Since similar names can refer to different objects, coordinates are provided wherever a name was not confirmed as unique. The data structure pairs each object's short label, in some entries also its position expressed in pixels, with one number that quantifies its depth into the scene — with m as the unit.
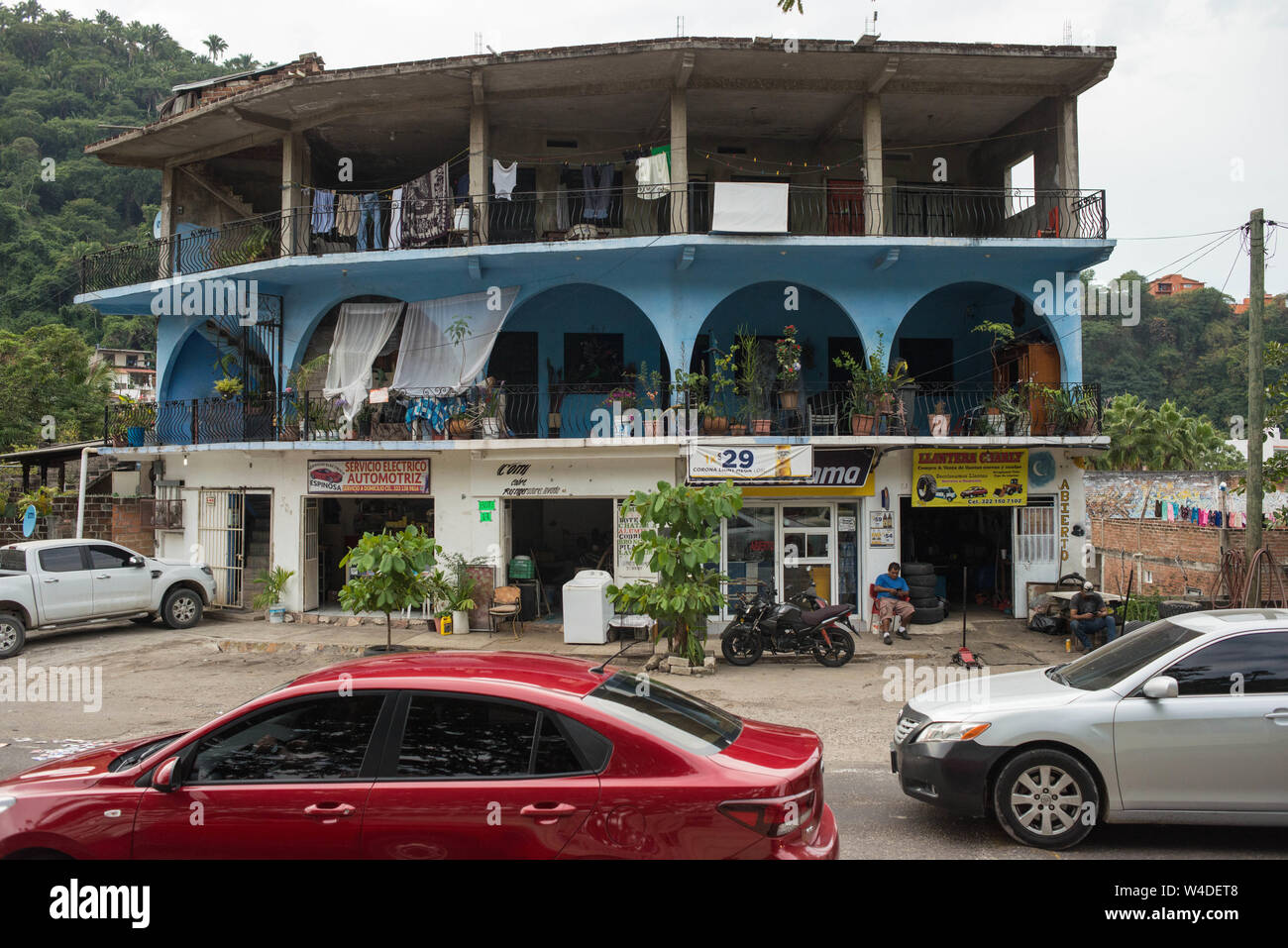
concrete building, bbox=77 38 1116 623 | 15.75
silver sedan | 5.59
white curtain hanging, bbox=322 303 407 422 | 17.47
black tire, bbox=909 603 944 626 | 16.02
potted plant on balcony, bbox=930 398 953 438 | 15.80
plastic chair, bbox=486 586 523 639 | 16.03
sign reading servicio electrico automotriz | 17.00
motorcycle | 13.15
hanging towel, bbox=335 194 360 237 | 17.31
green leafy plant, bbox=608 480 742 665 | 11.91
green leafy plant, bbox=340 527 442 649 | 12.12
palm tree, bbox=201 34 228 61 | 84.81
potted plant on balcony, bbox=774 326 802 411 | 15.89
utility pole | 13.05
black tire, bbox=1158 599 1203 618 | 13.38
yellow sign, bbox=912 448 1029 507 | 16.19
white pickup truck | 14.38
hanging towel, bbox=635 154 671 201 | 15.84
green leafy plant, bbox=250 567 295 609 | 17.50
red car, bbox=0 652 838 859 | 3.80
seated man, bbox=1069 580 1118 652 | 13.42
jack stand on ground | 12.94
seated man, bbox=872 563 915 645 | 15.34
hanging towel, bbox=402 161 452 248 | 16.53
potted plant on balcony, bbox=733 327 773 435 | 15.71
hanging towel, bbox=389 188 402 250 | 16.94
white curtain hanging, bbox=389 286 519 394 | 16.69
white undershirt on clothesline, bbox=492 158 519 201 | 16.67
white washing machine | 14.99
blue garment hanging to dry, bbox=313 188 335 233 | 17.34
